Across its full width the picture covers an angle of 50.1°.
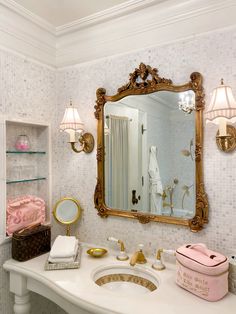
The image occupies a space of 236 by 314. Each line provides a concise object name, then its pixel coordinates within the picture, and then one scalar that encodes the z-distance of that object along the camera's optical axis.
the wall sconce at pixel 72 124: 1.86
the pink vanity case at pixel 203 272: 1.22
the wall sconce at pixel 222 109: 1.30
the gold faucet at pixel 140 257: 1.63
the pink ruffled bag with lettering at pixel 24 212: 1.81
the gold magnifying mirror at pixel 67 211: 2.01
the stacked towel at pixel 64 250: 1.59
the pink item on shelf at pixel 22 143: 1.93
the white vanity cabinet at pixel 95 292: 1.18
